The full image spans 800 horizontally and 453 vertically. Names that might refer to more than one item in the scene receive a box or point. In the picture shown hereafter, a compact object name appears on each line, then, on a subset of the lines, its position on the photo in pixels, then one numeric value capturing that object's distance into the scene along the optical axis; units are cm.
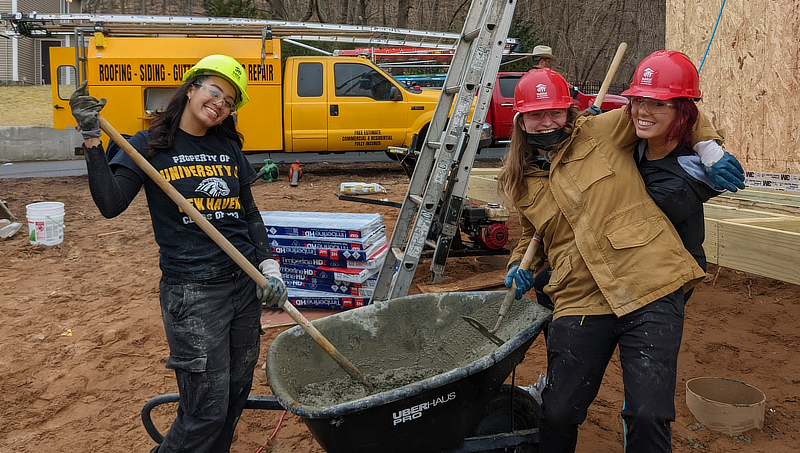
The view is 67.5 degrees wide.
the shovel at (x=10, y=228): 773
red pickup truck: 1284
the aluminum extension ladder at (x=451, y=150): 468
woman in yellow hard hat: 246
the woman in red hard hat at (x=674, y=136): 237
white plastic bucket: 735
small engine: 588
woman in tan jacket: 234
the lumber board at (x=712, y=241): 386
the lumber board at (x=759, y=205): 498
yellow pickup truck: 1103
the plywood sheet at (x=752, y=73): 527
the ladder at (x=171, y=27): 1077
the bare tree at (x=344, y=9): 2337
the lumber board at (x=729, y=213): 447
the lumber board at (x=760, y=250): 337
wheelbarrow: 242
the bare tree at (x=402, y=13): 2191
